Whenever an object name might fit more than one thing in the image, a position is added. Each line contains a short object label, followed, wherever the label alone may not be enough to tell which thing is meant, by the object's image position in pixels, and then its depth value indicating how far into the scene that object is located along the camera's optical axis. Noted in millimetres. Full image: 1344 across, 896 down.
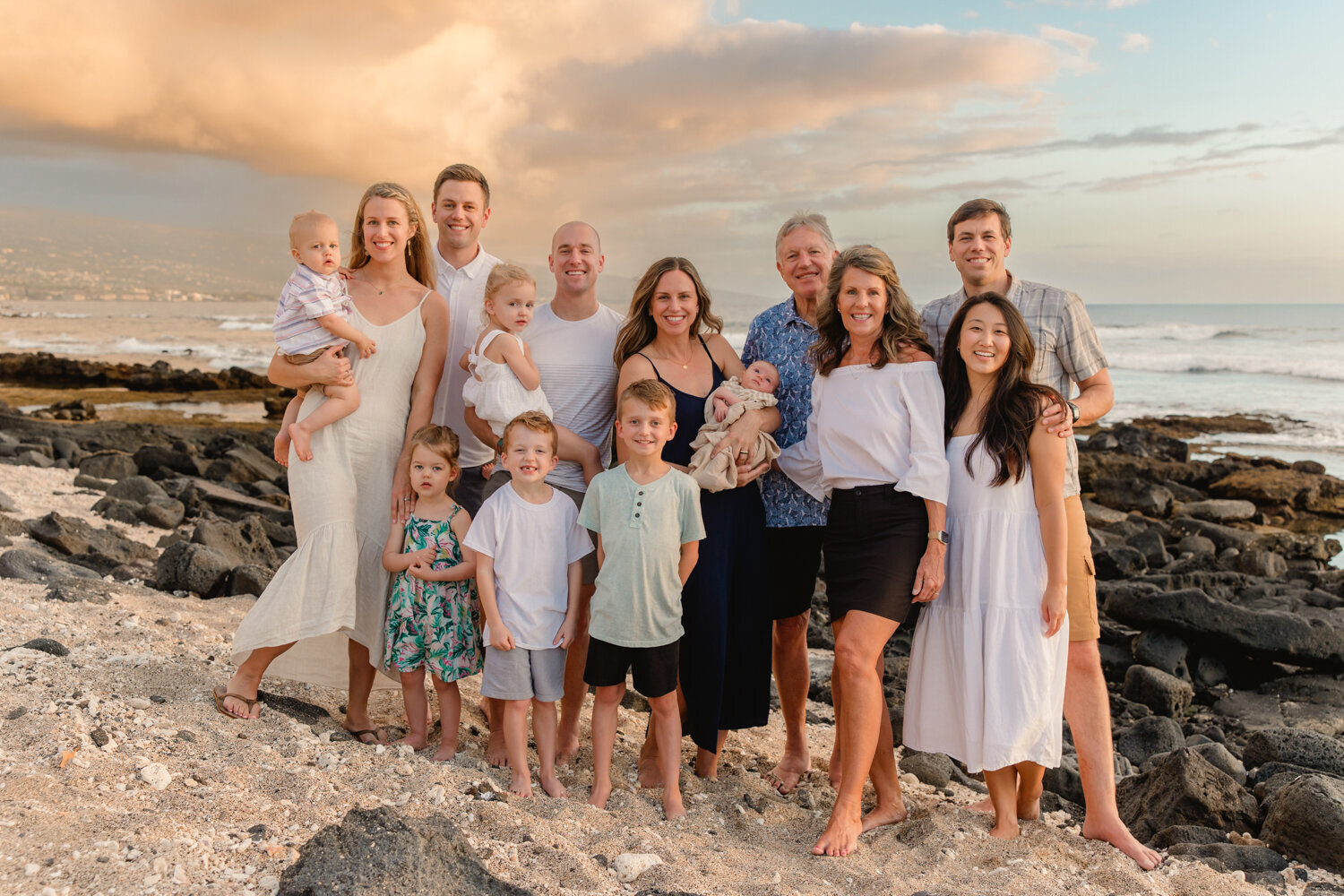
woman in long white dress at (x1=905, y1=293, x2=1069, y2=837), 3818
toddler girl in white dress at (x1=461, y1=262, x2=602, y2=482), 4223
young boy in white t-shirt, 3961
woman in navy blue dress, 4301
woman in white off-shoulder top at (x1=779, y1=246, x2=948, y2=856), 3828
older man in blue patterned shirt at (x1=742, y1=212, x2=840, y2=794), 4547
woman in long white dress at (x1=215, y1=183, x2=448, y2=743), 4133
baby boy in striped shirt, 4039
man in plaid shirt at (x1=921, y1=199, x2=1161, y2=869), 3975
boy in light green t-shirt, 3904
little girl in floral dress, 4164
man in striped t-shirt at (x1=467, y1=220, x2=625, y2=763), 4547
